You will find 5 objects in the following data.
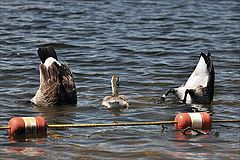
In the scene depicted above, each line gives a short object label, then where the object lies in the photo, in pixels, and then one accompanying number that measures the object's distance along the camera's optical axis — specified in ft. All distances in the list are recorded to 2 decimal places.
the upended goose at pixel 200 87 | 81.10
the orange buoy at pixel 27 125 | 59.88
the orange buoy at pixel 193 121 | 63.82
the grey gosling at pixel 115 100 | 75.25
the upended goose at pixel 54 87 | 77.66
